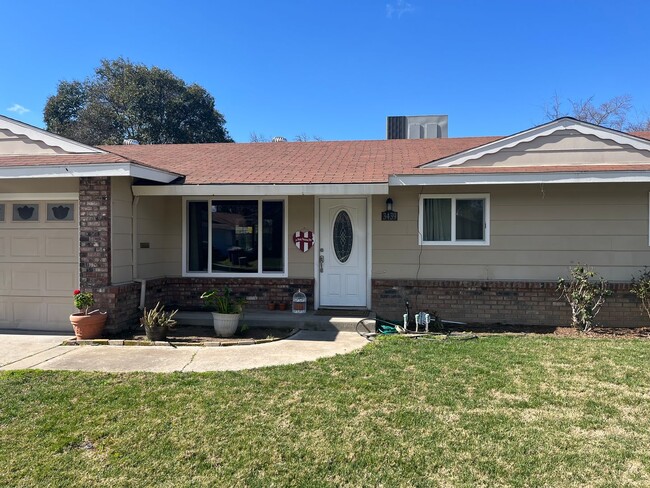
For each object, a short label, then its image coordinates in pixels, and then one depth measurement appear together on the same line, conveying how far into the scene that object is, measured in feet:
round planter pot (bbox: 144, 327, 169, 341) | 21.29
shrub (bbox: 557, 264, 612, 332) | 23.59
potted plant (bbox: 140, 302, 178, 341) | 21.29
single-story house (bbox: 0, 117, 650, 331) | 23.29
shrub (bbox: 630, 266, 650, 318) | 23.77
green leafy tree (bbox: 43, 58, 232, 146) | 94.58
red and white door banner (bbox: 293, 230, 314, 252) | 27.17
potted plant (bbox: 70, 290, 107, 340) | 21.39
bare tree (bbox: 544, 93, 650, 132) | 71.10
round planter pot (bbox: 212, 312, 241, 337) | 22.21
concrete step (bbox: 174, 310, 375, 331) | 23.81
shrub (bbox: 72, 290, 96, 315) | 21.35
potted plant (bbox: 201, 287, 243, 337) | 22.22
